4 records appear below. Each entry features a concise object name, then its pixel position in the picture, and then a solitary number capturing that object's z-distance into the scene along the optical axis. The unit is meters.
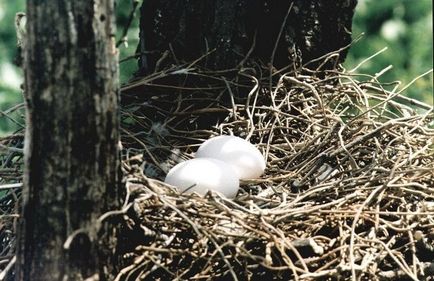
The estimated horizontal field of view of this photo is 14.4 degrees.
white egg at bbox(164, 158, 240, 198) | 3.46
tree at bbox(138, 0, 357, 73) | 4.33
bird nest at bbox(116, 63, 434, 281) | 3.06
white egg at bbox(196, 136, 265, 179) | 3.76
